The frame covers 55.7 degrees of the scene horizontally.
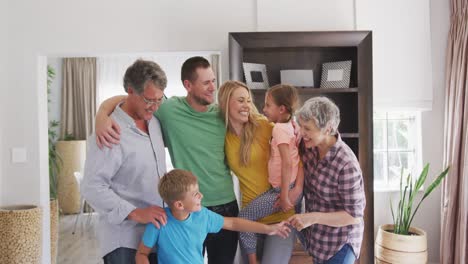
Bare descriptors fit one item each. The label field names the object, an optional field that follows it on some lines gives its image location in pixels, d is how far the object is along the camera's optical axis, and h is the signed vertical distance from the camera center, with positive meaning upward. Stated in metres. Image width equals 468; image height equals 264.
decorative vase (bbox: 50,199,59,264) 3.97 -0.87
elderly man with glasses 1.76 -0.17
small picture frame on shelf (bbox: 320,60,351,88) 3.61 +0.44
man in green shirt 2.12 -0.02
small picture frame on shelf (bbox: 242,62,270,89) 3.53 +0.44
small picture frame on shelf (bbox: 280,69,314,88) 3.62 +0.43
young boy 1.82 -0.40
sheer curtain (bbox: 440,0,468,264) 3.63 -0.13
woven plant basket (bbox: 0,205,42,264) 3.38 -0.80
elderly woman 1.95 -0.27
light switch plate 3.73 -0.19
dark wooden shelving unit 3.47 +0.47
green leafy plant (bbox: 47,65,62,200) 4.44 -0.37
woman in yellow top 2.14 -0.10
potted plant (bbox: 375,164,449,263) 3.50 -0.89
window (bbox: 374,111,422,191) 4.36 -0.17
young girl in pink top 2.12 -0.16
